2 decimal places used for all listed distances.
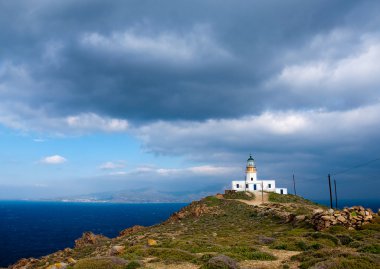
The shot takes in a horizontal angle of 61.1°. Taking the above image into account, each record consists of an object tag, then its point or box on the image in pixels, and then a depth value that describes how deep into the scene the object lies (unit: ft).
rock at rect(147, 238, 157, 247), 88.17
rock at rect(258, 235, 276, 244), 86.48
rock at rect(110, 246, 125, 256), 80.47
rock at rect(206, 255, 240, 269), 53.31
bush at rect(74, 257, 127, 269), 56.49
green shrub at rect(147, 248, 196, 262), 64.18
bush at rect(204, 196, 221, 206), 201.01
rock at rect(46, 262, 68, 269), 64.34
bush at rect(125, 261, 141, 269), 55.86
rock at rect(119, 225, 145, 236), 178.09
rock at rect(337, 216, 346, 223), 106.93
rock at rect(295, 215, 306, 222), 121.02
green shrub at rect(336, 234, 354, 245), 80.38
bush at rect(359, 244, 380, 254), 62.75
